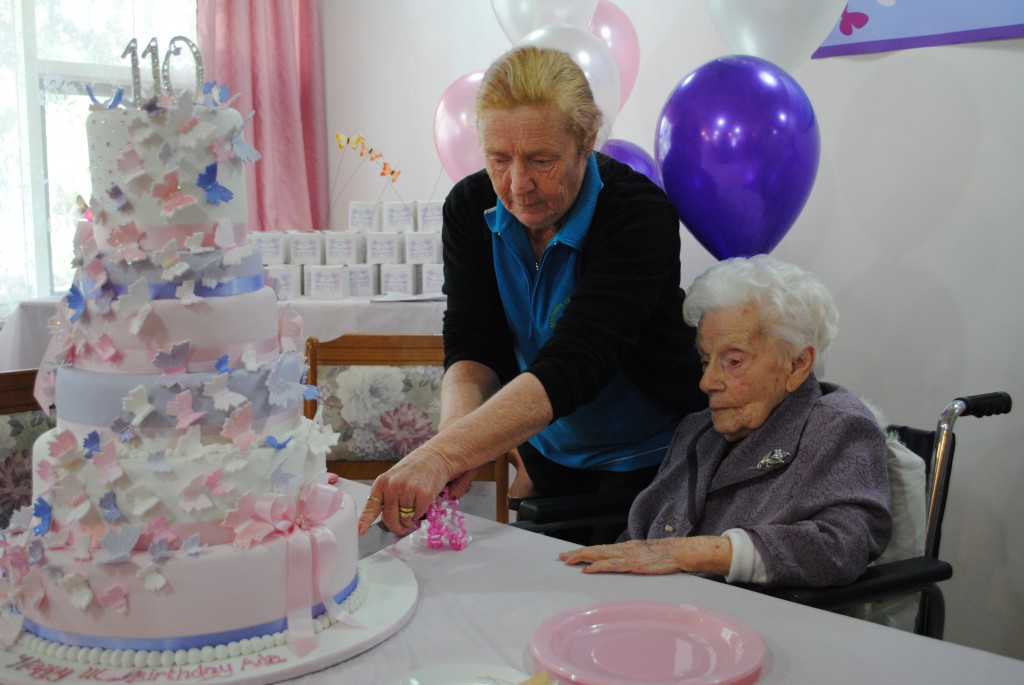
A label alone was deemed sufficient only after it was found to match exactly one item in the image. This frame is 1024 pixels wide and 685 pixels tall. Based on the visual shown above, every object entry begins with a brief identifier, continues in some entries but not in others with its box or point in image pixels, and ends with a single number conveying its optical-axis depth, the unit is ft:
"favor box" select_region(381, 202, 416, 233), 12.82
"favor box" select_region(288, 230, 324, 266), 12.64
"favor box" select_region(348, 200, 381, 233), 13.14
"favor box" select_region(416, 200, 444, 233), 12.67
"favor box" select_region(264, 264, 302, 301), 12.46
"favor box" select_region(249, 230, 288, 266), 12.57
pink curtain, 15.93
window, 13.41
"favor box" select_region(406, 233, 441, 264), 12.50
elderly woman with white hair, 4.54
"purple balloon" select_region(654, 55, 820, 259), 6.70
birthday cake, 3.46
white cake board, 3.32
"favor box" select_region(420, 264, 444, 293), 12.41
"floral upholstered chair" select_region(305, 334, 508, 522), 8.97
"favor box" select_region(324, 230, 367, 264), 12.65
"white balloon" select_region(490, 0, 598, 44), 9.35
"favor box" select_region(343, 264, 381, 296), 12.54
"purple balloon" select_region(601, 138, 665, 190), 8.64
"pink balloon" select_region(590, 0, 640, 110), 10.44
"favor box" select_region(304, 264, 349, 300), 12.43
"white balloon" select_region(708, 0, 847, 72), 7.60
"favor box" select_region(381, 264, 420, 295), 12.51
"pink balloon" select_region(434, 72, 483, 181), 10.50
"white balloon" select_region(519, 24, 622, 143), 8.53
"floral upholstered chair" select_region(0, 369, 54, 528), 6.58
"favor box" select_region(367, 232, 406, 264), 12.58
